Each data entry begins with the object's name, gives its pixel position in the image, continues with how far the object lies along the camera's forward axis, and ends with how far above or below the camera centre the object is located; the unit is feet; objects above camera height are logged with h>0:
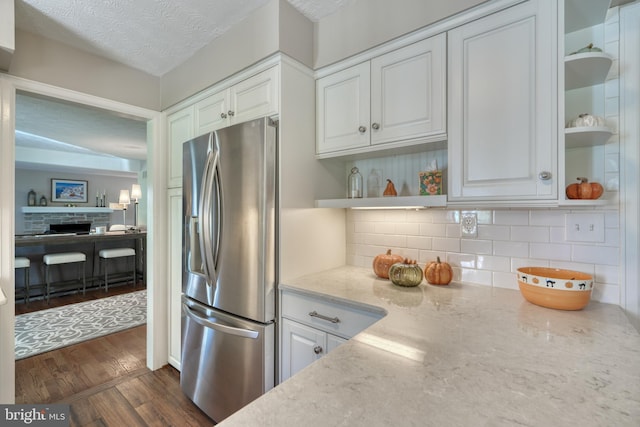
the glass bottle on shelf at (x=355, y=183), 6.15 +0.60
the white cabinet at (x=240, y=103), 5.51 +2.29
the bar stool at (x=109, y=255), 15.11 -2.36
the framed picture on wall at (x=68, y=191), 20.36 +1.51
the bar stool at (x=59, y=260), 13.37 -2.31
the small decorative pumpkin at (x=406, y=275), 4.90 -1.10
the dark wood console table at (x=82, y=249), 13.36 -2.00
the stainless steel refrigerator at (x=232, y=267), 5.11 -1.08
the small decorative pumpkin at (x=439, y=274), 5.00 -1.10
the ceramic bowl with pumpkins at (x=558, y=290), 3.67 -1.05
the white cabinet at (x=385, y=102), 4.60 +1.94
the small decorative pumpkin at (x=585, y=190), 3.76 +0.26
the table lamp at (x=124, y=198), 19.04 +0.87
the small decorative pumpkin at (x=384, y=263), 5.47 -1.01
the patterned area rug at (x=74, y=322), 9.34 -4.23
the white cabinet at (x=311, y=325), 4.37 -1.89
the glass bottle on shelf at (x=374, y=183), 6.22 +0.59
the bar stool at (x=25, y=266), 12.32 -2.39
